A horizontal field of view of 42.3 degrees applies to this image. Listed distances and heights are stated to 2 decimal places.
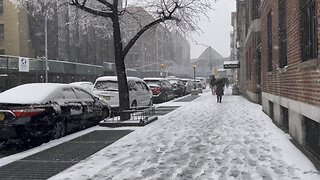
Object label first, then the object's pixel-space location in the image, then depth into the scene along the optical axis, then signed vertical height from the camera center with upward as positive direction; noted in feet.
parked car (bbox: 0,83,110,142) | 29.14 -1.92
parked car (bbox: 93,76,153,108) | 53.47 -0.74
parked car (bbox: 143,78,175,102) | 86.23 -0.82
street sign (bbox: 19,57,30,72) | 108.37 +5.77
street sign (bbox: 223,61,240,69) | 130.31 +6.11
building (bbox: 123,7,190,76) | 267.59 +17.46
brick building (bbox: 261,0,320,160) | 23.80 +1.02
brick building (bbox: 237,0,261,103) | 68.76 +5.44
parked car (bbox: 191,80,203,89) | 151.00 +0.26
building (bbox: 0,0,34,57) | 163.02 +21.92
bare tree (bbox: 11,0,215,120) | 44.86 +7.83
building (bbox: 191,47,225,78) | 255.62 +15.89
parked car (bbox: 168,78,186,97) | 112.88 -0.62
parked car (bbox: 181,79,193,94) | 135.89 -0.10
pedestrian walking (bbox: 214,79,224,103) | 77.74 -0.79
